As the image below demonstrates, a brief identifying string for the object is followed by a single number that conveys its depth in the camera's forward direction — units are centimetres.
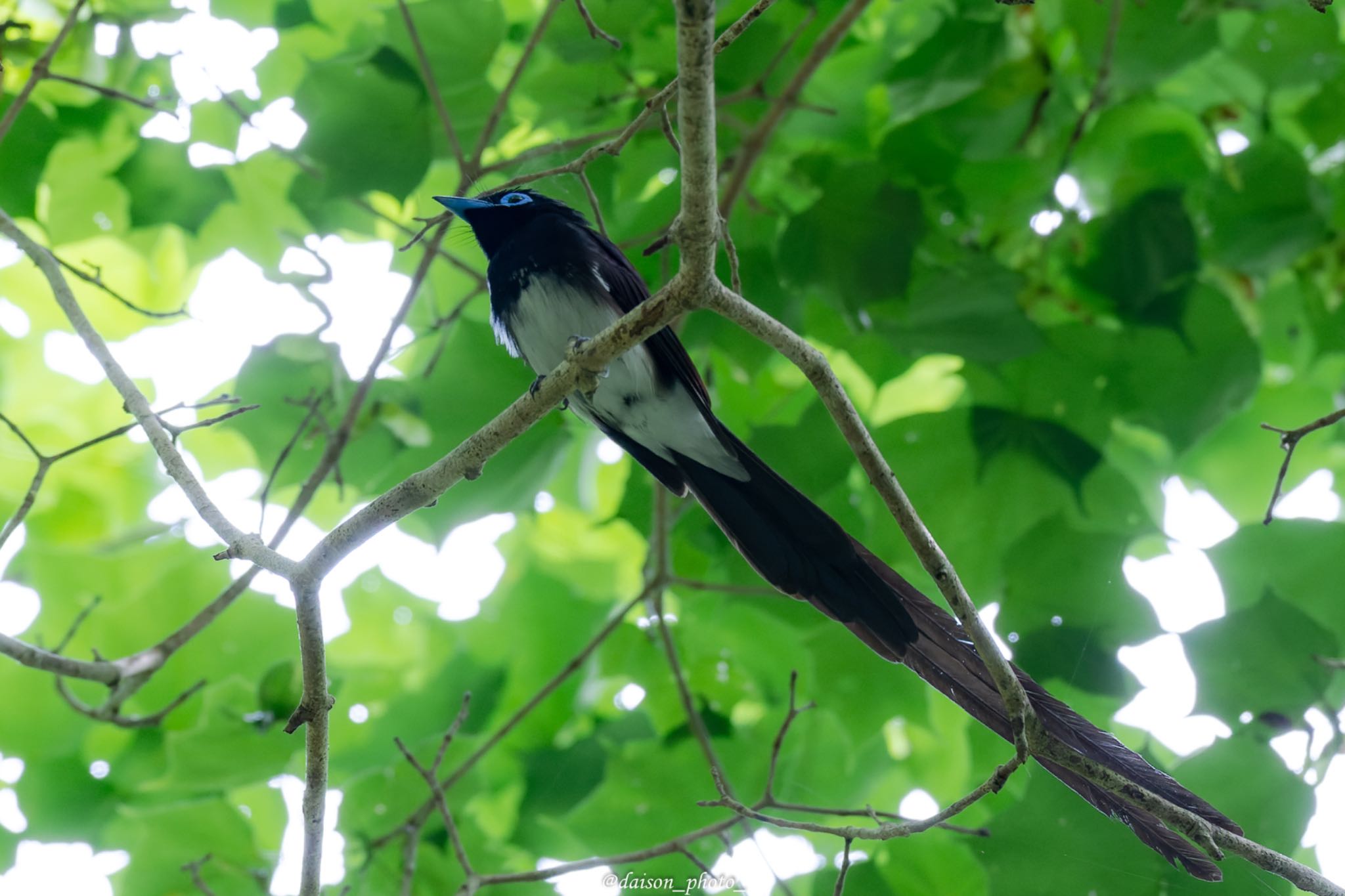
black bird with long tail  421
